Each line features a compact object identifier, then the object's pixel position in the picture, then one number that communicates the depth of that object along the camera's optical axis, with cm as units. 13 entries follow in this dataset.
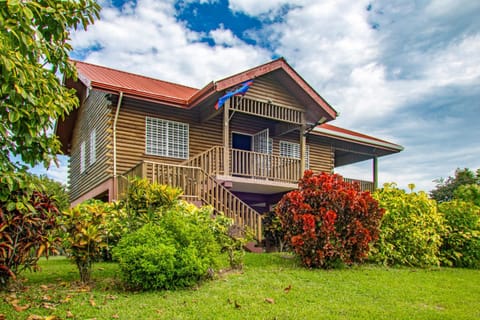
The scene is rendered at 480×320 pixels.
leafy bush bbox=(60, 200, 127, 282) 624
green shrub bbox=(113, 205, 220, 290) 594
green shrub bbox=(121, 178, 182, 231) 699
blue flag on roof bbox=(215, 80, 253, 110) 1275
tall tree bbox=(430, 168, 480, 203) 2577
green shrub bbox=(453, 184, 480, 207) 1412
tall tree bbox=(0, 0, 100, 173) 416
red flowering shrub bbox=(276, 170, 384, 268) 830
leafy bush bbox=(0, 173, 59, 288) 535
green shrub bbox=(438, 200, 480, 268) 1065
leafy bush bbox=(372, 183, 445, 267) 955
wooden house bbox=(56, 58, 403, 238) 1246
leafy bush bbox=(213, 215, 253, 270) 783
